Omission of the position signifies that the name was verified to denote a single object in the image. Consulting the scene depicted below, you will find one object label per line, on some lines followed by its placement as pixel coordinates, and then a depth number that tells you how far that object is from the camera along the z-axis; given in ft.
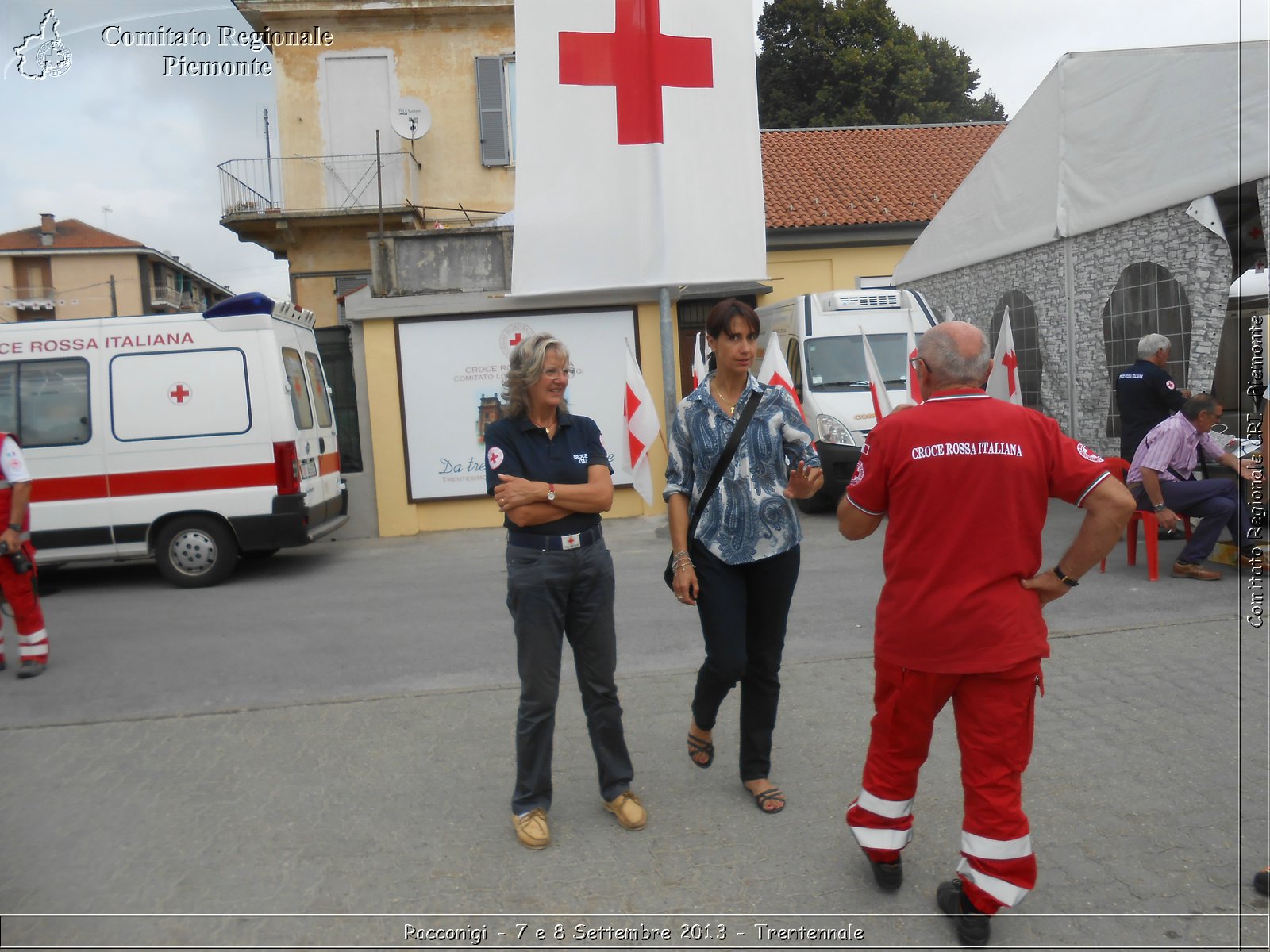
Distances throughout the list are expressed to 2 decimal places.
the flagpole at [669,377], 34.14
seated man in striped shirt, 24.25
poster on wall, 40.60
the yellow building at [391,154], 63.46
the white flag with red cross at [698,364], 33.76
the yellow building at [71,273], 178.81
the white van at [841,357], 38.11
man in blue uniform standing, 25.86
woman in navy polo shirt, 12.22
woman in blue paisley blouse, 12.59
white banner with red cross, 16.16
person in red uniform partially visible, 20.68
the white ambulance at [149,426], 31.35
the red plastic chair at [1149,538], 25.05
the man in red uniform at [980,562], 9.66
